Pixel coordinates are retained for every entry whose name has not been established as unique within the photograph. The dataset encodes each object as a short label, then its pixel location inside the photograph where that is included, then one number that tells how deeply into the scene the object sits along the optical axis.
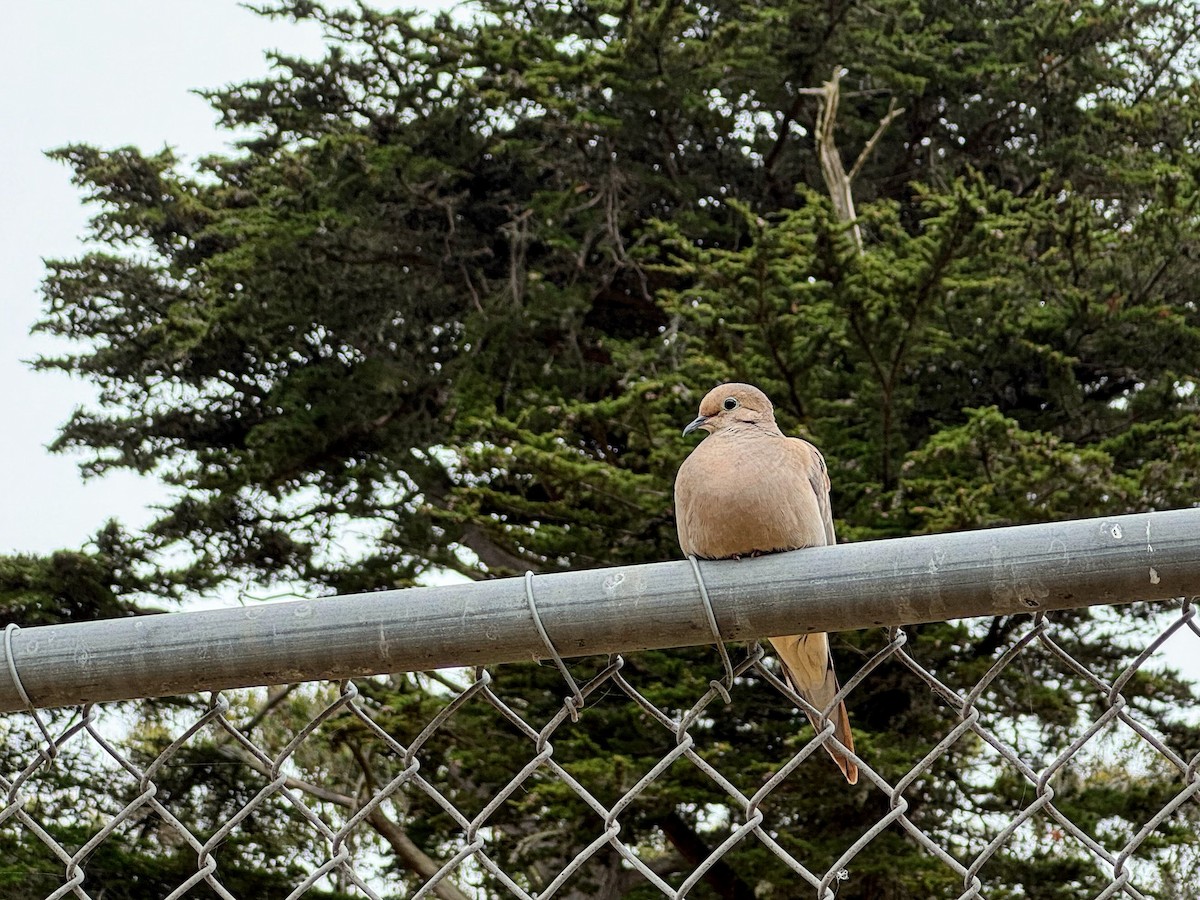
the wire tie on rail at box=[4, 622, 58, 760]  2.39
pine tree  9.09
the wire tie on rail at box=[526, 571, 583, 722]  2.34
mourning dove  2.69
